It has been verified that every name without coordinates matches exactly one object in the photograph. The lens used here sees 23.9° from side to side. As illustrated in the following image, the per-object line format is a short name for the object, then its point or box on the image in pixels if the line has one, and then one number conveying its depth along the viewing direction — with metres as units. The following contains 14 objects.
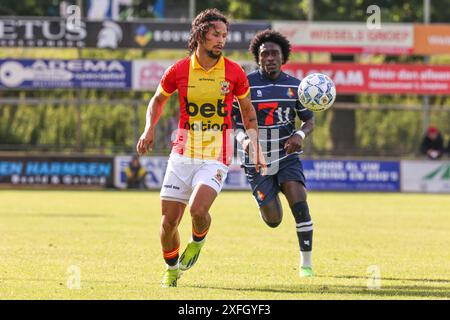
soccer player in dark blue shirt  10.92
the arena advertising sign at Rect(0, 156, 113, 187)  30.72
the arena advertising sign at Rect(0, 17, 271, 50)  32.44
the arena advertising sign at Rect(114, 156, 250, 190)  30.61
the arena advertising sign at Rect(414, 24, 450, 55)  33.31
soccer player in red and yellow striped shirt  9.31
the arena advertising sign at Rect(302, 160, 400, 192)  31.23
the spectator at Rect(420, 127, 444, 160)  30.92
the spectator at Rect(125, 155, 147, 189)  30.36
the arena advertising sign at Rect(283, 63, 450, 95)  33.16
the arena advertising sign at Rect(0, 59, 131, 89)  32.47
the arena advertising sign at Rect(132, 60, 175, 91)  32.53
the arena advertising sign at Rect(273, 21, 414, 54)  33.03
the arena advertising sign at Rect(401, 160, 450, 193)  30.80
